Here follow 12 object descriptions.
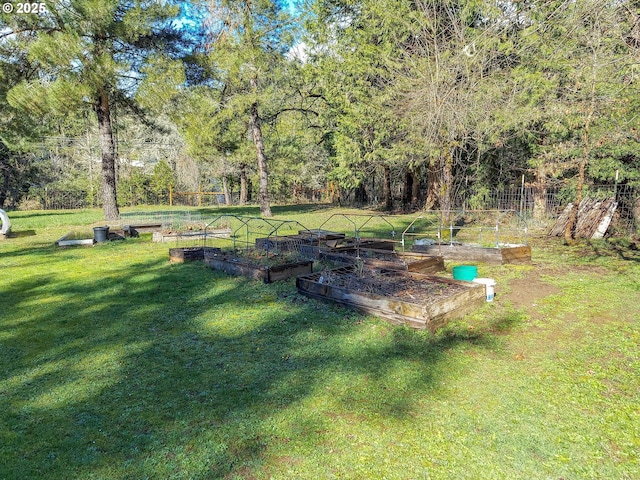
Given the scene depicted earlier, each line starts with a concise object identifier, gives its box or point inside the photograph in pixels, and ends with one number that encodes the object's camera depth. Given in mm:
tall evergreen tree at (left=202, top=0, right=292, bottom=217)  15680
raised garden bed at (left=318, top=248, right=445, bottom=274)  6379
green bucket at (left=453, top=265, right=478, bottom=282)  5812
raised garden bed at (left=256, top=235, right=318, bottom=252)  8180
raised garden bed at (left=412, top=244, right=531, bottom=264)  7488
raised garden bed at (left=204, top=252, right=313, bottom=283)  6128
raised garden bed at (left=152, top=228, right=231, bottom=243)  10633
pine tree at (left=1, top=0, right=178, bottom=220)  11781
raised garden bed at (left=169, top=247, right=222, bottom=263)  7832
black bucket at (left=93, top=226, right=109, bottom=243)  10594
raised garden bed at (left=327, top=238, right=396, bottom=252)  8073
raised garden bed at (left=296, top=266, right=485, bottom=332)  4215
